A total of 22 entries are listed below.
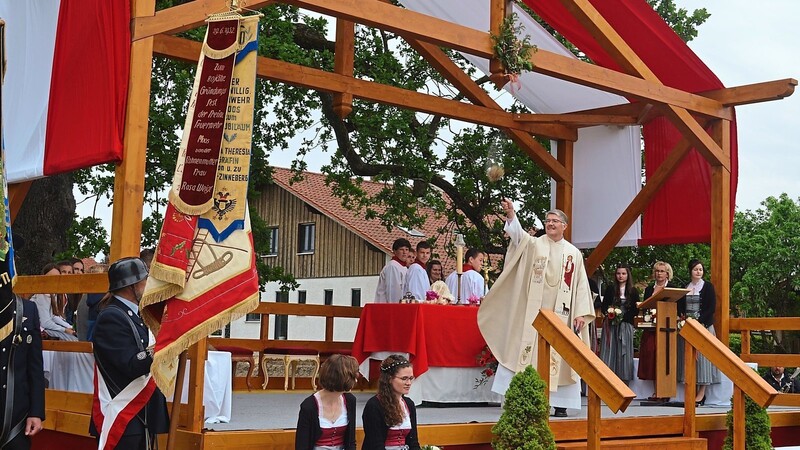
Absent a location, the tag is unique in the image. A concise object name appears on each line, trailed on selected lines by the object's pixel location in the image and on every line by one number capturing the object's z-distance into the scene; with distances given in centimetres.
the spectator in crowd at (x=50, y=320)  949
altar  1033
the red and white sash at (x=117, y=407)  603
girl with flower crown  717
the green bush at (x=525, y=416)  791
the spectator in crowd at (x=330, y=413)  677
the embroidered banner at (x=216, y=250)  605
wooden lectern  1182
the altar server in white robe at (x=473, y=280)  1241
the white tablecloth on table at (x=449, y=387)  1045
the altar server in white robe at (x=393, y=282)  1298
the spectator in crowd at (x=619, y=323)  1262
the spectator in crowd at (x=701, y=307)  1184
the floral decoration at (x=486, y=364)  1080
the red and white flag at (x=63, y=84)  752
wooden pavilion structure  735
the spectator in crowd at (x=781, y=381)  1822
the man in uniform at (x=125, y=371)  604
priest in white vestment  1027
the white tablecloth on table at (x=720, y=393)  1229
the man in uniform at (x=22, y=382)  589
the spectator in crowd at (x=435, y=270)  1216
